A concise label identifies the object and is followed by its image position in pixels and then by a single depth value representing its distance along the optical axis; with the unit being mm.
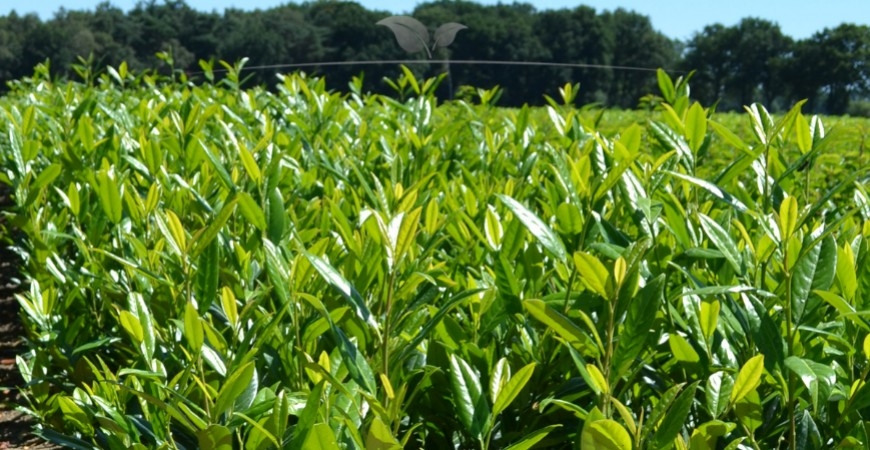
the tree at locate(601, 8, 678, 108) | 48750
